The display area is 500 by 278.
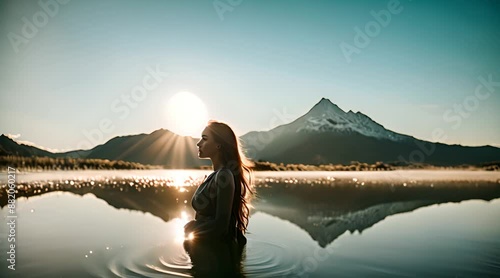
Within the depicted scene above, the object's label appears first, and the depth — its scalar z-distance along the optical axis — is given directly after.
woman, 4.92
